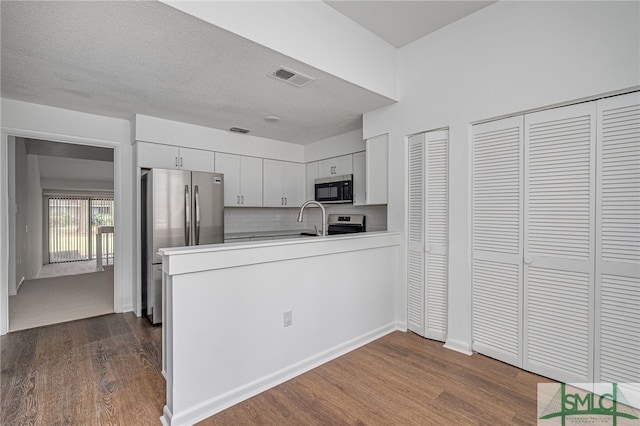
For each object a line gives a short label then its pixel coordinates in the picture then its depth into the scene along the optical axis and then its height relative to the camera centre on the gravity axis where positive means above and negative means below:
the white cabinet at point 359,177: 4.21 +0.43
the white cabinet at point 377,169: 3.37 +0.44
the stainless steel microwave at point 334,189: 4.34 +0.29
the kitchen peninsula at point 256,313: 1.79 -0.76
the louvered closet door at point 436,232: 2.85 -0.23
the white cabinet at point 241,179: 4.39 +0.44
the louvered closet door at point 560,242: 2.09 -0.25
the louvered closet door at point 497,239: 2.42 -0.25
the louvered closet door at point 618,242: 1.91 -0.22
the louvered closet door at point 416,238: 3.01 -0.31
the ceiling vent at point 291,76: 2.49 +1.12
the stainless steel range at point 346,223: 4.38 -0.23
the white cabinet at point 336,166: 4.47 +0.65
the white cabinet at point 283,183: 4.90 +0.41
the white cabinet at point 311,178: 5.12 +0.51
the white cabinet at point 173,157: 3.68 +0.65
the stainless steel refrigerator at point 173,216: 3.41 -0.09
